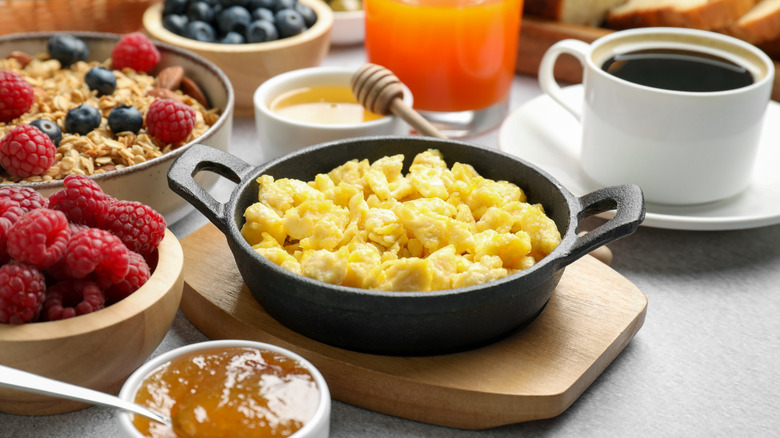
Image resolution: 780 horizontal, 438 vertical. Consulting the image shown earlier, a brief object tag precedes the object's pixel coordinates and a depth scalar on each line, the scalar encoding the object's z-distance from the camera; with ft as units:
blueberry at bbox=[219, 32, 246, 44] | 2.97
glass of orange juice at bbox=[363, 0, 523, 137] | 2.81
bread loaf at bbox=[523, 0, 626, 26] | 3.12
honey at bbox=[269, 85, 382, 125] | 2.78
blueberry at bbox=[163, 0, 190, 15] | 3.03
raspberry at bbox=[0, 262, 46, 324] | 2.13
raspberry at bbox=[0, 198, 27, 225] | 2.20
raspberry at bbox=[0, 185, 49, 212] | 2.24
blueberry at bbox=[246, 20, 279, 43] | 2.96
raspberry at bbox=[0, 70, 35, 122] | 2.58
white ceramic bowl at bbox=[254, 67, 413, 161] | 2.65
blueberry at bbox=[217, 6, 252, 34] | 2.99
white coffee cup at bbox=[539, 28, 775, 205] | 2.51
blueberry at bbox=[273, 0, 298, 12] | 3.04
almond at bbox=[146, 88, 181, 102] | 2.69
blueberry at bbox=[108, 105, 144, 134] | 2.57
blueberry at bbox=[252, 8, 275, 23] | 3.00
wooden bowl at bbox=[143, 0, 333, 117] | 2.91
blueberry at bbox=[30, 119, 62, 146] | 2.53
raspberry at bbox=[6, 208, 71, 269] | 2.13
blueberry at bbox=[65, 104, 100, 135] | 2.57
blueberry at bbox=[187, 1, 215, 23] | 3.01
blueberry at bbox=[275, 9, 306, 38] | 2.99
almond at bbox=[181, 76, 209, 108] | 2.75
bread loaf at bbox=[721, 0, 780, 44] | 2.95
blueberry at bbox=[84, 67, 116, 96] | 2.70
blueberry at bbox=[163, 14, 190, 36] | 2.99
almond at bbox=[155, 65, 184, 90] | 2.74
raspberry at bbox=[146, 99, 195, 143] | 2.56
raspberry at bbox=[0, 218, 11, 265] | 2.17
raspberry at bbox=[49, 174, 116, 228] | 2.24
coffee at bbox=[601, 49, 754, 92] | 2.58
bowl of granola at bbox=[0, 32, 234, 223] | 2.45
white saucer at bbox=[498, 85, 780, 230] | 2.53
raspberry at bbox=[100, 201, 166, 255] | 2.24
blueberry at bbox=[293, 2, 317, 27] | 3.06
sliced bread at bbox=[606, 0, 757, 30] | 2.99
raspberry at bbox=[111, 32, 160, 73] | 2.78
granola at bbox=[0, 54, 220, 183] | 2.52
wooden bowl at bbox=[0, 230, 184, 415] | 2.14
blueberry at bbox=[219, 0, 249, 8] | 3.04
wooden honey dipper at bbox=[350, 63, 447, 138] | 2.67
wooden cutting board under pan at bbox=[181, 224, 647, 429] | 2.21
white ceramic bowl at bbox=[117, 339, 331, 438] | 2.07
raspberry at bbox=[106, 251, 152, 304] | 2.21
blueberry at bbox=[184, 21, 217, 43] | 2.97
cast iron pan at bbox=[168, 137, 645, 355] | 2.18
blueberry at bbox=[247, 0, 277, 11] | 3.03
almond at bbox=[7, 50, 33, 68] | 2.80
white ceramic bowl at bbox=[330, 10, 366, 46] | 3.26
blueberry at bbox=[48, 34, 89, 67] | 2.80
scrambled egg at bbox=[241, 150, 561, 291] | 2.22
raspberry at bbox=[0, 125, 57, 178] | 2.43
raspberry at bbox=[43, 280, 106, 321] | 2.16
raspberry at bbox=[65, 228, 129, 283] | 2.15
